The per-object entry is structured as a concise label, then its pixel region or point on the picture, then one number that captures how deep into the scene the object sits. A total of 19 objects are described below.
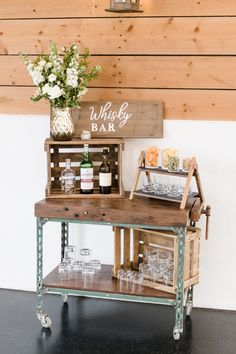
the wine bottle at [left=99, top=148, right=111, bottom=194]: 3.58
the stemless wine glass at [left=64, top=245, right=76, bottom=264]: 3.72
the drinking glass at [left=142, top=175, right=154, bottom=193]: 3.54
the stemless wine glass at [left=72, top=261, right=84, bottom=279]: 3.69
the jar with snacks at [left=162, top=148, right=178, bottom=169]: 3.44
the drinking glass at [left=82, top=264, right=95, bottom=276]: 3.67
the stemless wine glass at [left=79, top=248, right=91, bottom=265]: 3.74
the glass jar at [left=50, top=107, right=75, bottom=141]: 3.56
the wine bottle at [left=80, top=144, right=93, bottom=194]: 3.56
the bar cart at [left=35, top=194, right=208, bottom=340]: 3.28
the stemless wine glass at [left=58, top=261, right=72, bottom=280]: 3.67
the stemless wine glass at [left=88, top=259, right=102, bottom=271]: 3.71
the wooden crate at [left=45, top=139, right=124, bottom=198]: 3.58
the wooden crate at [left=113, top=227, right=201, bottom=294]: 3.42
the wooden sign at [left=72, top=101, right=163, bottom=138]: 3.74
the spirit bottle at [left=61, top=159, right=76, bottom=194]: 3.61
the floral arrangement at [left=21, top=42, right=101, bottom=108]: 3.47
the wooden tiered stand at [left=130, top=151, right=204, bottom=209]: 3.31
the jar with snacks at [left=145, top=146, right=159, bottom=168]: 3.47
